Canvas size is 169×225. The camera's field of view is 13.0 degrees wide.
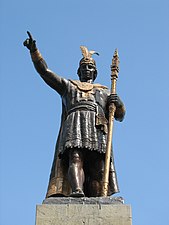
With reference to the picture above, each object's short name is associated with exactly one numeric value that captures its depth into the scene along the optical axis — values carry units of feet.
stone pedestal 41.83
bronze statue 46.22
